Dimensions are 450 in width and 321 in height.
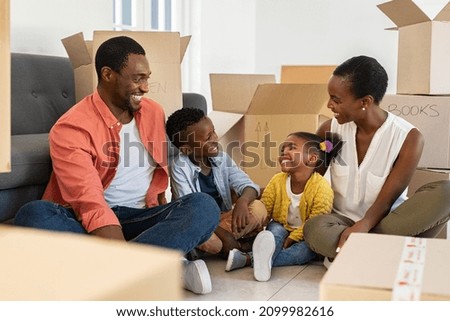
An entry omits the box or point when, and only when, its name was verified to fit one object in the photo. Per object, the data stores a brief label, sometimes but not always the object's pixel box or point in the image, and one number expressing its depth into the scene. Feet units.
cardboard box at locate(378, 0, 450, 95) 7.39
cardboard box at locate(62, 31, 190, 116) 7.67
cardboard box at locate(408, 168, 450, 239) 7.21
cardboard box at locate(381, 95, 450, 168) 7.38
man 5.49
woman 6.37
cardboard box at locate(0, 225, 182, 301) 1.81
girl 6.86
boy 6.73
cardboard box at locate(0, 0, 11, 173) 3.36
